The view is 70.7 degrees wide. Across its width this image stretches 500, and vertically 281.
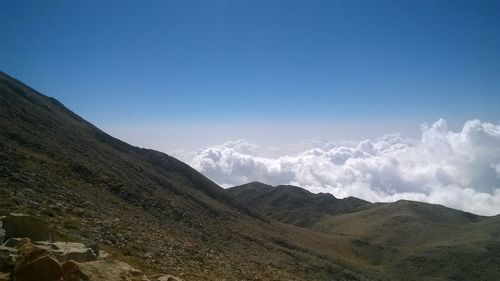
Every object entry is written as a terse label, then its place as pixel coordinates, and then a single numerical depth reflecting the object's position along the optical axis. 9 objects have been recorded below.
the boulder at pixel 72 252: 12.26
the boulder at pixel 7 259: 10.88
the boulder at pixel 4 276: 10.41
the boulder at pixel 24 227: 13.49
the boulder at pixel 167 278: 15.18
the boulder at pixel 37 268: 10.31
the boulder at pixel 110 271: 11.98
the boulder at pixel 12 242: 12.21
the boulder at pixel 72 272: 10.80
